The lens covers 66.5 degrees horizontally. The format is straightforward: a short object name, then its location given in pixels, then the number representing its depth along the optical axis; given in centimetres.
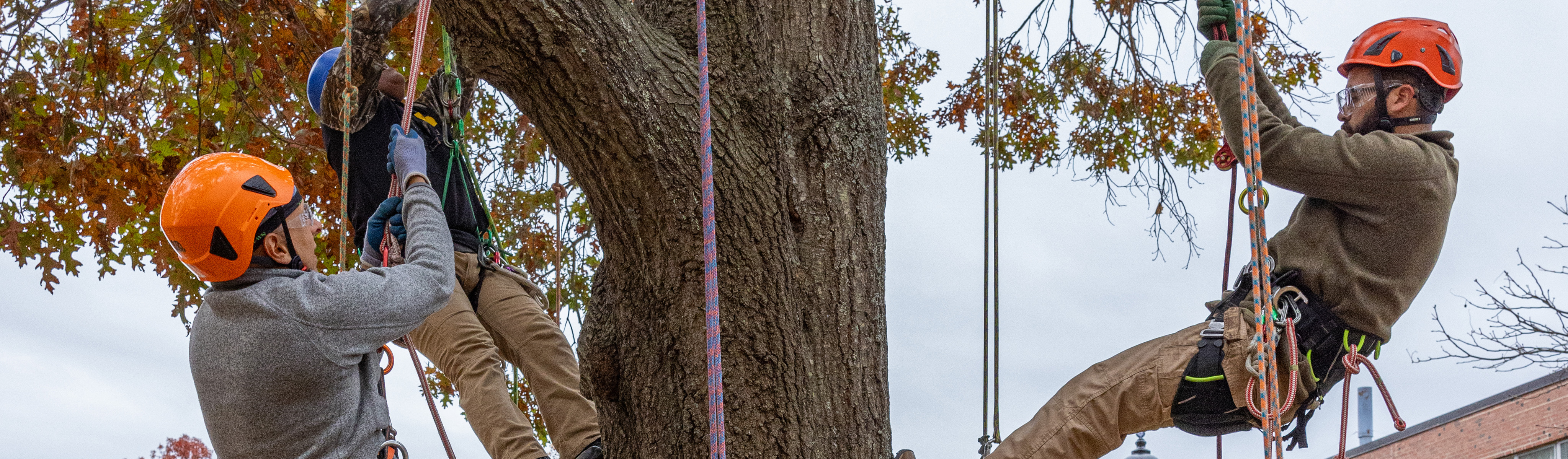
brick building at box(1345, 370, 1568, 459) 1634
